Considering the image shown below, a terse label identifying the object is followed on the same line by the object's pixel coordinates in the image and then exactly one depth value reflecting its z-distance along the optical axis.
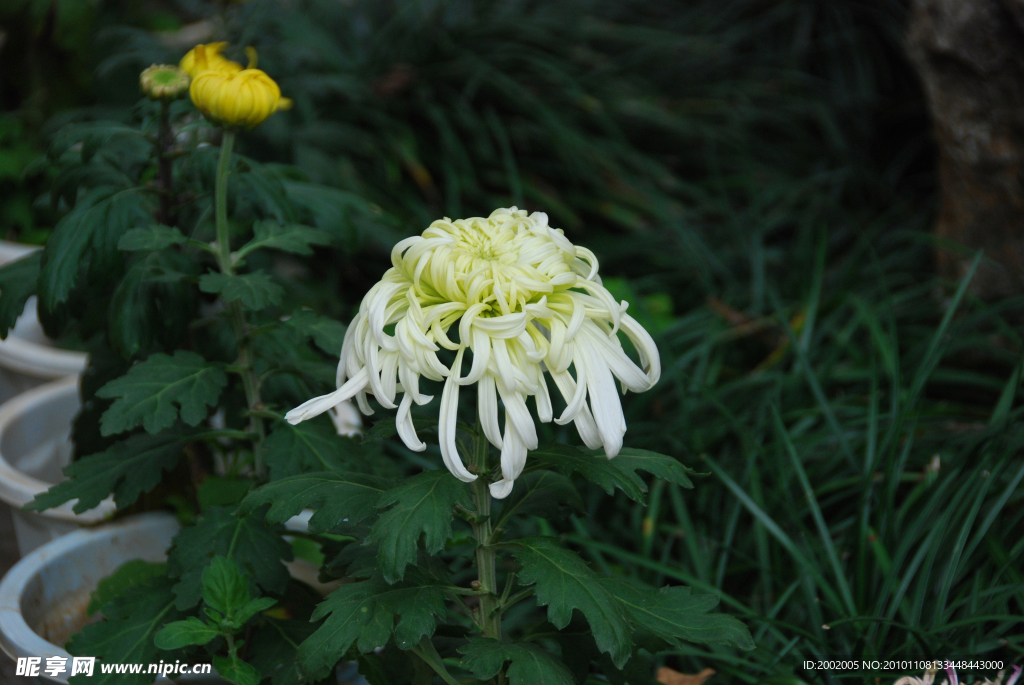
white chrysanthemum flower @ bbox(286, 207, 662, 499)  1.09
